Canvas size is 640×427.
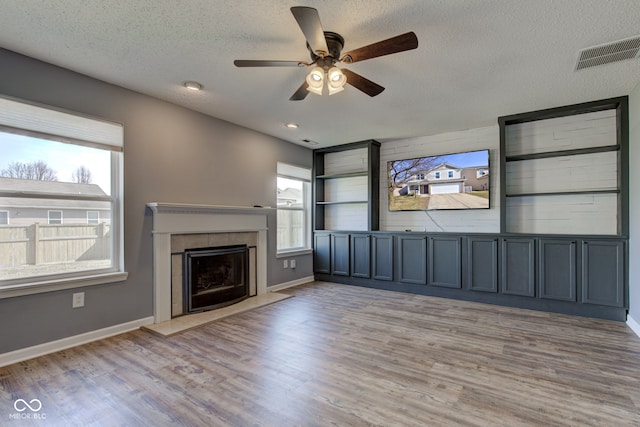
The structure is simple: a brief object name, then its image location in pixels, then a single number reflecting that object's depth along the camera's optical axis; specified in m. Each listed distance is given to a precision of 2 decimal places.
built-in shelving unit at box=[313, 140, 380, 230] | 5.44
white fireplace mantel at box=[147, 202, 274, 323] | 3.44
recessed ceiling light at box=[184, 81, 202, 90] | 3.13
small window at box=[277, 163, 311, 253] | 5.38
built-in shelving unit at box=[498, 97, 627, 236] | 3.73
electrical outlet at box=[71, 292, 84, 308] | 2.85
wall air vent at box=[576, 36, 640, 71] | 2.39
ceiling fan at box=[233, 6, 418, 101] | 1.85
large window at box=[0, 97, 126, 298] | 2.59
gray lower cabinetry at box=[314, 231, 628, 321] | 3.61
